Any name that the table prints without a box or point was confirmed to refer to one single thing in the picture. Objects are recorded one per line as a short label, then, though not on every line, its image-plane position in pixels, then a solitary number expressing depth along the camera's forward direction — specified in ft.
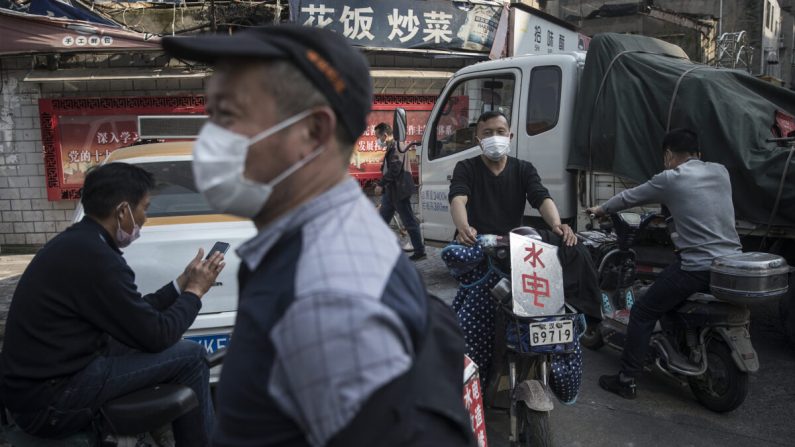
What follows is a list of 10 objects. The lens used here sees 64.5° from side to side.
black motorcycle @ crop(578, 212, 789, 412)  11.32
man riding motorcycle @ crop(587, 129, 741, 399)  12.35
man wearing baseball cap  2.76
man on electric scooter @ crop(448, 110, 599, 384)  11.68
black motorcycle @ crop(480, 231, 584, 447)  9.48
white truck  14.80
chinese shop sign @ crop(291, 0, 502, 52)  31.35
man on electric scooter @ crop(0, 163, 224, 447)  7.48
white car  11.57
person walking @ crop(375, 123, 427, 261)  26.55
